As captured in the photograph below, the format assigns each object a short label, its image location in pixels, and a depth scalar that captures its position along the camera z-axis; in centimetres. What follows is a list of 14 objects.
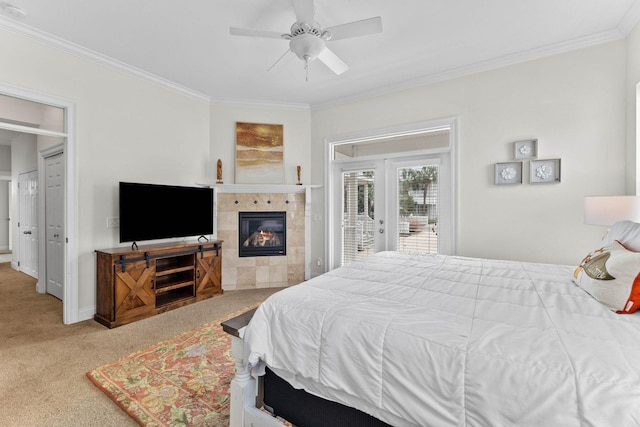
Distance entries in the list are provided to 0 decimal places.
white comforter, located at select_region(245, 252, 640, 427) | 92
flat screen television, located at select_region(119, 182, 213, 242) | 339
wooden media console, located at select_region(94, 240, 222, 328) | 314
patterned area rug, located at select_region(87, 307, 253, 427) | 181
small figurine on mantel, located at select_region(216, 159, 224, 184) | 452
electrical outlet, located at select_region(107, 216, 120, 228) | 353
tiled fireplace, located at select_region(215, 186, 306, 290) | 460
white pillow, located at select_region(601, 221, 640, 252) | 165
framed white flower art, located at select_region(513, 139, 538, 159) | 322
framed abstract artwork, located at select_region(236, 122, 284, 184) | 471
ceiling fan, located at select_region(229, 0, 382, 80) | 225
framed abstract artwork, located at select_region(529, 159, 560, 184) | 313
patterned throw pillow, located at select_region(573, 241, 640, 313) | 133
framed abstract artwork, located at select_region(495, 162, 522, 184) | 330
